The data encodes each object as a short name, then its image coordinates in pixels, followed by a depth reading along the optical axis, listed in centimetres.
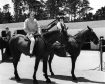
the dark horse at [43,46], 809
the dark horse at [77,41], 913
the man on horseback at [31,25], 875
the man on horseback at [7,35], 1477
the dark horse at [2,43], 1474
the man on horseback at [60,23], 797
